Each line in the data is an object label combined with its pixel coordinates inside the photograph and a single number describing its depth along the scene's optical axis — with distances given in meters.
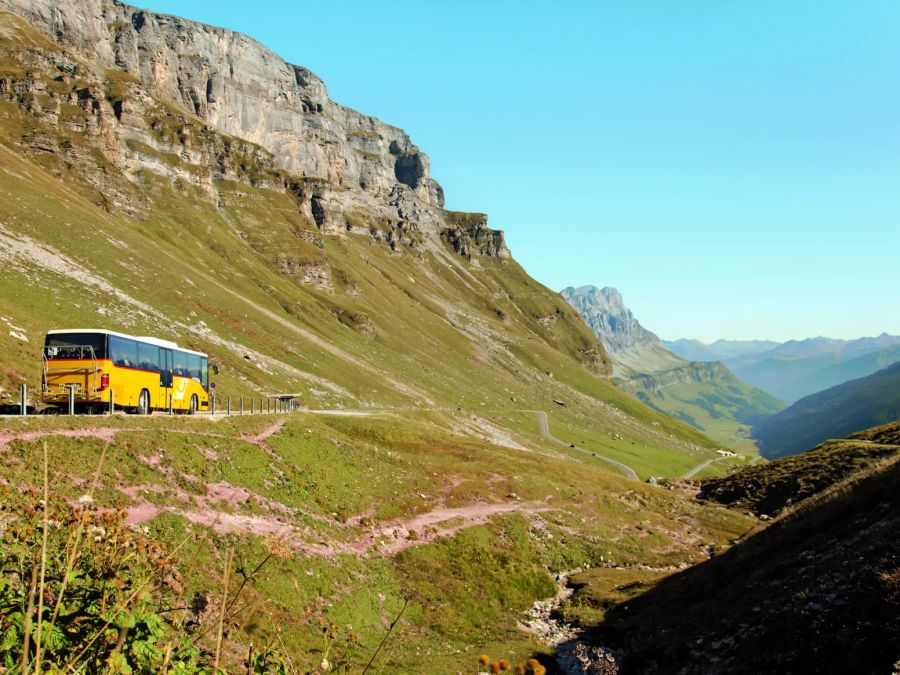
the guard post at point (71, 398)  32.00
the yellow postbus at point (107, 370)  34.38
